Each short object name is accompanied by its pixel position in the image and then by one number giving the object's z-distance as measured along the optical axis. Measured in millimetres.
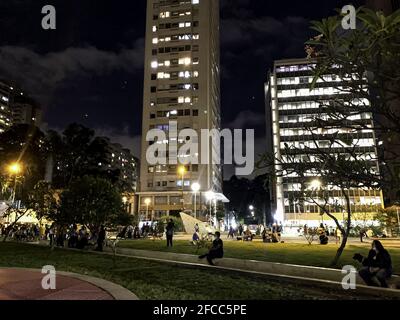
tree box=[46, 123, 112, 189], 52406
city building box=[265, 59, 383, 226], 82250
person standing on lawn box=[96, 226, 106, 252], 18652
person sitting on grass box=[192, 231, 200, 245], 21531
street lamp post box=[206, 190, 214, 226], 71369
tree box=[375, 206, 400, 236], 36562
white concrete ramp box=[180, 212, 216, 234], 38097
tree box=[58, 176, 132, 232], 21359
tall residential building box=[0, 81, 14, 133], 124838
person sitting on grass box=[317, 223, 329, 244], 24109
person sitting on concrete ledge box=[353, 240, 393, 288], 8516
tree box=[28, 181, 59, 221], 25266
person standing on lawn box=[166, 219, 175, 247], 20328
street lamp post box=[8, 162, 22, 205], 28938
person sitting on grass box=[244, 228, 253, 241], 28825
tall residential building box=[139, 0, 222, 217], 72688
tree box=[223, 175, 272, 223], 111025
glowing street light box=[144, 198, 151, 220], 70812
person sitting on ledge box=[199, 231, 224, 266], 12766
